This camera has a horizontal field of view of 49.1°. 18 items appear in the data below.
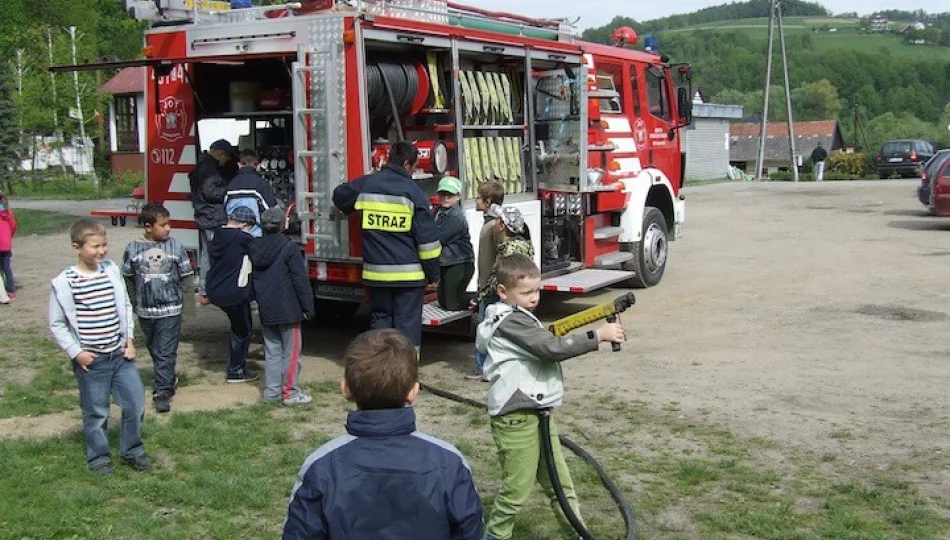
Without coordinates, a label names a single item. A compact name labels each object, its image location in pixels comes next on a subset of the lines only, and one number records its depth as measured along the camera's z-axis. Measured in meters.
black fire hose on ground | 4.33
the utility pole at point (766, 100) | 39.66
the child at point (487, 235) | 7.59
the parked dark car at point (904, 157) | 36.84
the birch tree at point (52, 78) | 34.10
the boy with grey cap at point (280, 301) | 7.25
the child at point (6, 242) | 11.78
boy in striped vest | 5.44
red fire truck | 7.99
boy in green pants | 4.28
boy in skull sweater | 6.61
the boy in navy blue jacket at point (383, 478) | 2.62
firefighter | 7.43
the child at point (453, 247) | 7.88
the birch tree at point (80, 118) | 34.28
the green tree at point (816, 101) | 112.19
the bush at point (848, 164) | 44.91
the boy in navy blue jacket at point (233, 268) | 7.49
